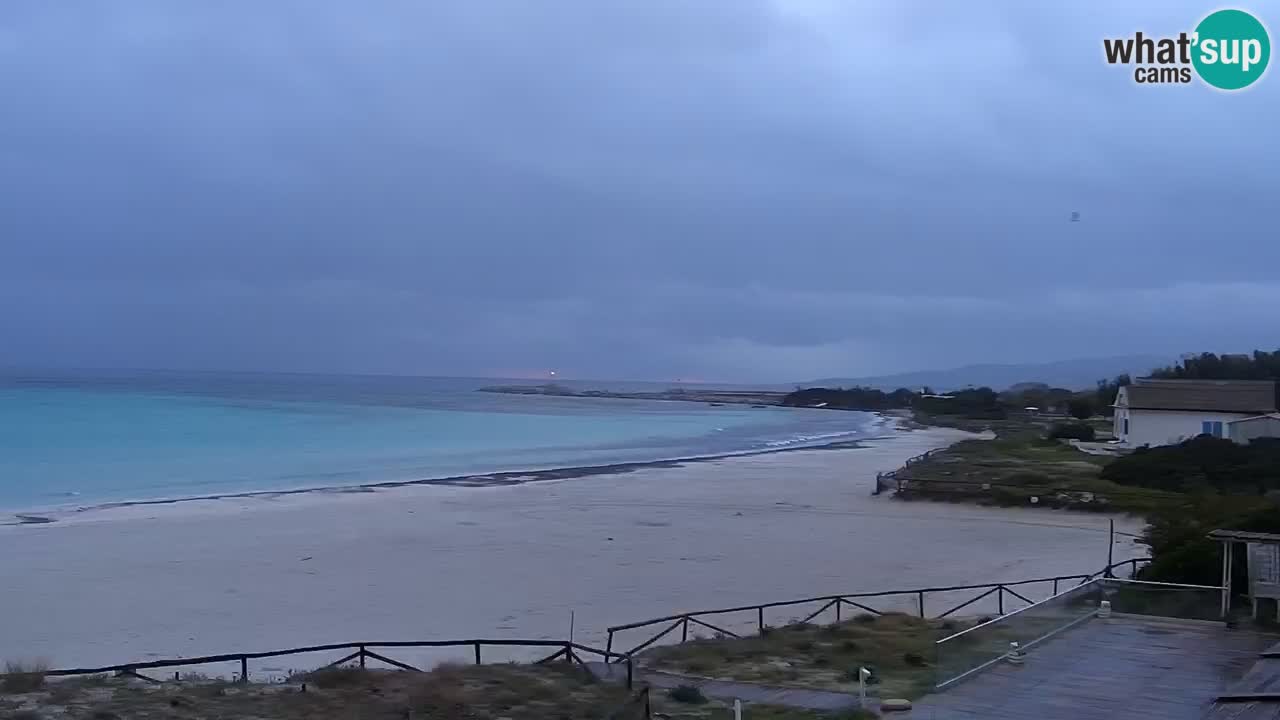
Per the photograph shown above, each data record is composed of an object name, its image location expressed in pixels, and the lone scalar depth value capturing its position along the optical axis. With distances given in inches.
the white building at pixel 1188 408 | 1802.4
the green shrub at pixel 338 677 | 508.4
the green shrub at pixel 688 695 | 471.2
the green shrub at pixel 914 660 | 538.6
